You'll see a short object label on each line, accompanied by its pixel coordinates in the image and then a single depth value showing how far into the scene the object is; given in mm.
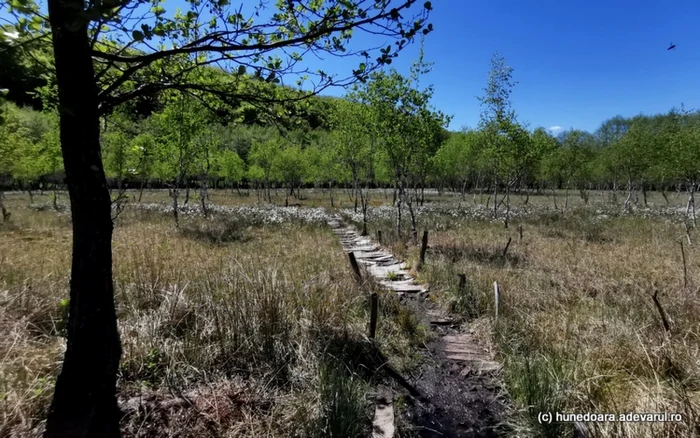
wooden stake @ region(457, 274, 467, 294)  7078
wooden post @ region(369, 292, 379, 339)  4745
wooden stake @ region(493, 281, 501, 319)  5777
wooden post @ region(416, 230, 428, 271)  9727
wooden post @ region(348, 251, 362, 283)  7062
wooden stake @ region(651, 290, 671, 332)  4387
